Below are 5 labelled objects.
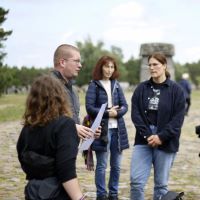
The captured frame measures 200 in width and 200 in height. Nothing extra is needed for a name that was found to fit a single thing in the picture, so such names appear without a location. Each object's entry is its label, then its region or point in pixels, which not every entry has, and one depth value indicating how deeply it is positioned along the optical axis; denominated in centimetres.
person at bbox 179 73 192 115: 2114
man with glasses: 496
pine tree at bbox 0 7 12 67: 3106
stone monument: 1927
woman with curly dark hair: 362
